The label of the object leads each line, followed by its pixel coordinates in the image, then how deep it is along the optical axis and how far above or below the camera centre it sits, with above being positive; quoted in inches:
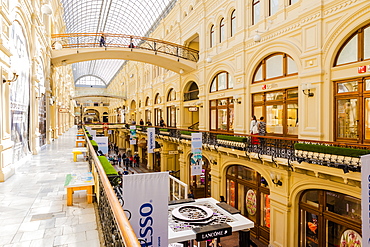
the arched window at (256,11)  484.2 +236.6
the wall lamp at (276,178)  384.5 -90.8
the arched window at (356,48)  303.4 +102.3
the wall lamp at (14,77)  278.8 +59.0
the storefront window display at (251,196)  443.8 -149.6
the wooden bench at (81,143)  527.2 -43.6
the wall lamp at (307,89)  358.0 +54.4
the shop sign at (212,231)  212.4 -99.4
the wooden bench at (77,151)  375.2 -42.0
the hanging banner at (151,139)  704.4 -44.8
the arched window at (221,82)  588.7 +111.6
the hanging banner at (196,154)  481.4 -61.8
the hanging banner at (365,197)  191.3 -60.7
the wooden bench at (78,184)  187.8 -48.0
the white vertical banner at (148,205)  137.2 -48.5
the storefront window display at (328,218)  298.0 -131.3
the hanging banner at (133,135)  936.3 -43.2
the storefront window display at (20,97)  329.1 +43.2
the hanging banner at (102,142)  446.9 -33.5
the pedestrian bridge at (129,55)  658.2 +211.2
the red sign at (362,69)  298.4 +70.4
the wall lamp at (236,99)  524.9 +57.6
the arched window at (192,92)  775.7 +108.5
